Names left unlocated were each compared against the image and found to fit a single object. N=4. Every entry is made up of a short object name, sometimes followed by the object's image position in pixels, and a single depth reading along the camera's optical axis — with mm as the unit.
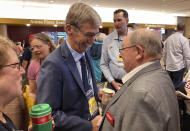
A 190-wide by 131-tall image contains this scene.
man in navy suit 1060
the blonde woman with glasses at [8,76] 728
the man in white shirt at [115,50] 2359
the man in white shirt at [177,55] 3939
